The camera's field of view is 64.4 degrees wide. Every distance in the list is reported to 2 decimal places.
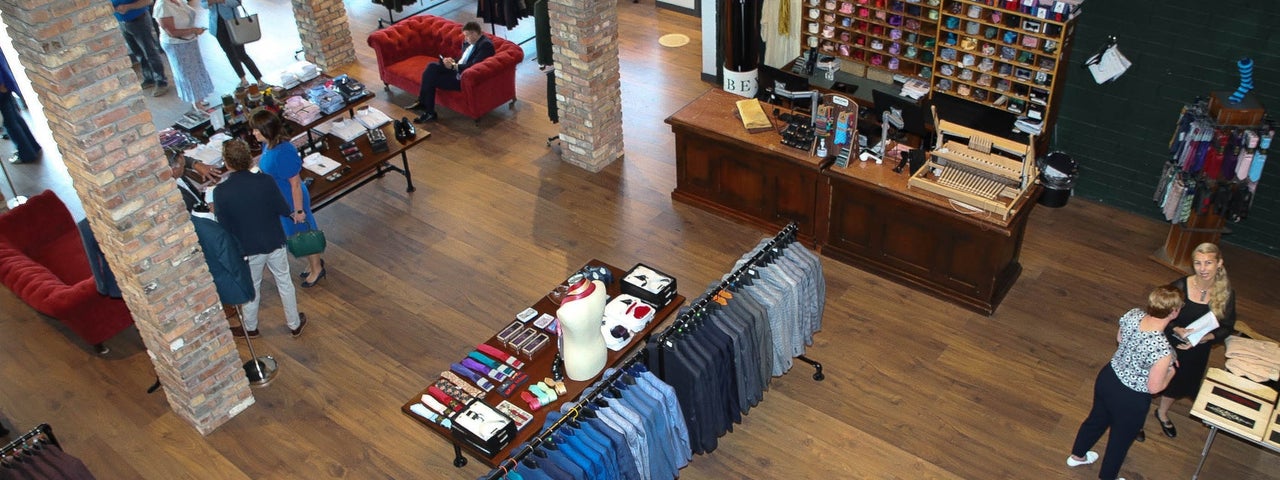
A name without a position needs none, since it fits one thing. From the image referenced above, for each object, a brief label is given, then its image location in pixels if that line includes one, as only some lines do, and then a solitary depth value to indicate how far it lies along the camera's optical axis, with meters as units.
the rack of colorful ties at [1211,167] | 7.30
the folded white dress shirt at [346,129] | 8.85
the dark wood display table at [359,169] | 8.27
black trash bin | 8.20
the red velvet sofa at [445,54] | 10.29
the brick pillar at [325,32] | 11.36
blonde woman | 5.74
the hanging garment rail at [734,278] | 5.81
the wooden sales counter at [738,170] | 8.15
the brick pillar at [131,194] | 5.22
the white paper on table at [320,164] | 8.43
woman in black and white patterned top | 5.38
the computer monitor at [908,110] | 8.08
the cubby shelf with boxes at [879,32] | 9.27
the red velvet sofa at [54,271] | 7.19
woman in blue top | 7.14
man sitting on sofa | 10.33
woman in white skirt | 9.90
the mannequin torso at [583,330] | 5.63
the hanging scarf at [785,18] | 9.95
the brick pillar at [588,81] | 8.88
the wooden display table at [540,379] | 5.60
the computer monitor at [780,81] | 7.98
